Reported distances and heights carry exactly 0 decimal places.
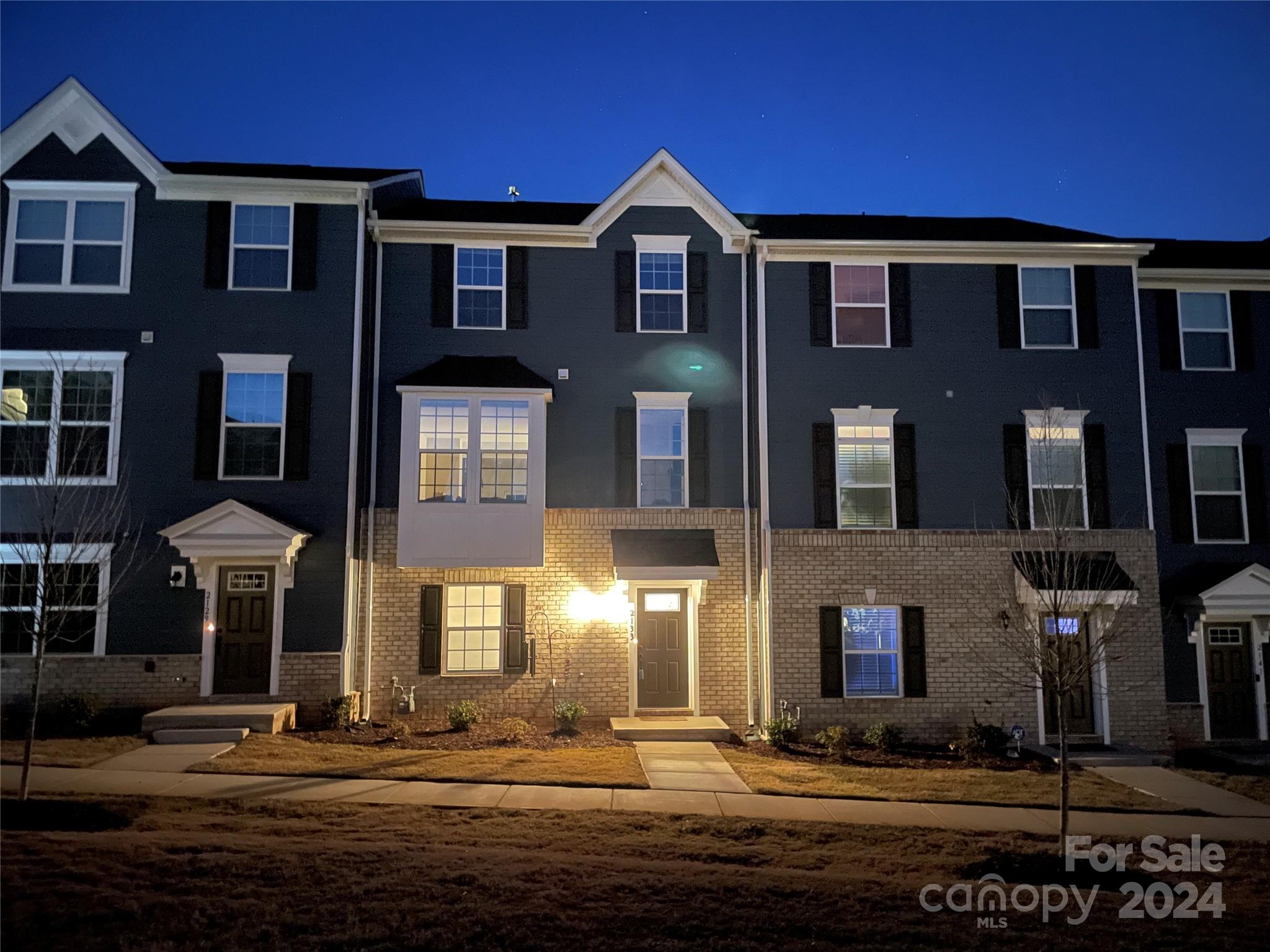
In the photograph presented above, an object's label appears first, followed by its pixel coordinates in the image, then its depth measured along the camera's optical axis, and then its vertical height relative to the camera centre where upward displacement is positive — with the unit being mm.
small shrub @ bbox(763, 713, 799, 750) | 15641 -2067
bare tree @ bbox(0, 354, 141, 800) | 15172 +2015
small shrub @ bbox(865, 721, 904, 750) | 15641 -2143
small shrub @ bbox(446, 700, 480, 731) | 15461 -1785
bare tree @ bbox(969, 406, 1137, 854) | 15984 +566
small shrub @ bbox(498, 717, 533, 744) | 15039 -1986
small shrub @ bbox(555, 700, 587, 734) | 15508 -1796
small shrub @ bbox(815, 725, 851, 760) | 15383 -2166
